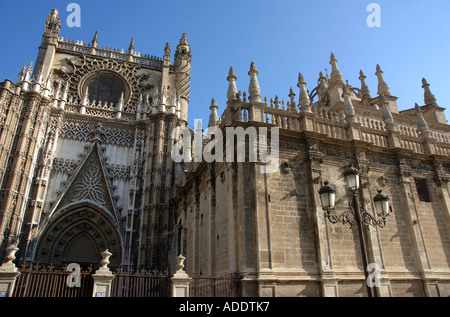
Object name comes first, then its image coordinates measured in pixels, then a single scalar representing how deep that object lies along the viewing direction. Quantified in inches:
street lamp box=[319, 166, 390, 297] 287.8
